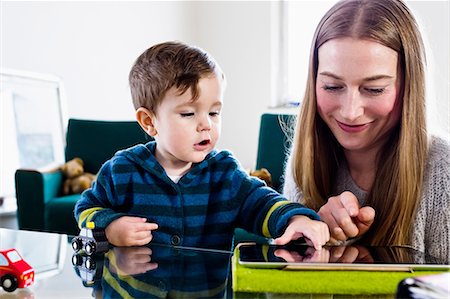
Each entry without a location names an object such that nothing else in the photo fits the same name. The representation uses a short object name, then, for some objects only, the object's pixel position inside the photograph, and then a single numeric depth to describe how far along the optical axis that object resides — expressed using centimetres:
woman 111
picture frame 319
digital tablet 71
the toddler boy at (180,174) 111
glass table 75
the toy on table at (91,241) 98
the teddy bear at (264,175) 266
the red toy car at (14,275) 81
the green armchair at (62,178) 274
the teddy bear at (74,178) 299
